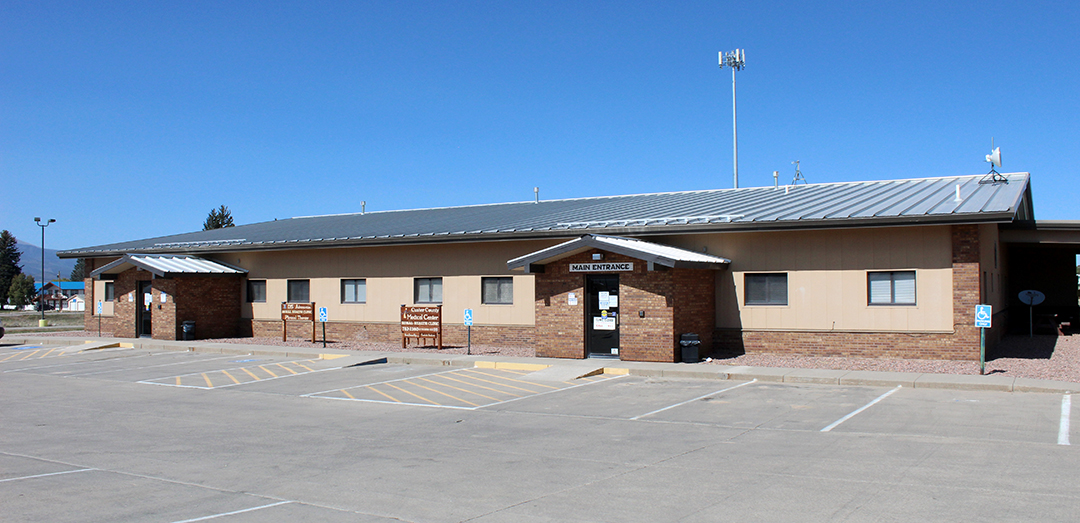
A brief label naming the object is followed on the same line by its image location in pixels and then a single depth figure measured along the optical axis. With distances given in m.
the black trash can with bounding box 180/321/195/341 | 27.52
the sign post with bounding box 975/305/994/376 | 15.40
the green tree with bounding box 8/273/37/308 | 101.75
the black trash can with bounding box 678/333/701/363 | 18.38
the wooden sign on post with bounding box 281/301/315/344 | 26.22
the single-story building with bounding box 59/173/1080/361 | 18.19
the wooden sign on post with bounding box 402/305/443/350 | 23.50
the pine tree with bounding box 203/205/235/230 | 76.56
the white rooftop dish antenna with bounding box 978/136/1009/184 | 21.45
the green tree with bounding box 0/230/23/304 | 102.62
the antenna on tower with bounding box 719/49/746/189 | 38.69
